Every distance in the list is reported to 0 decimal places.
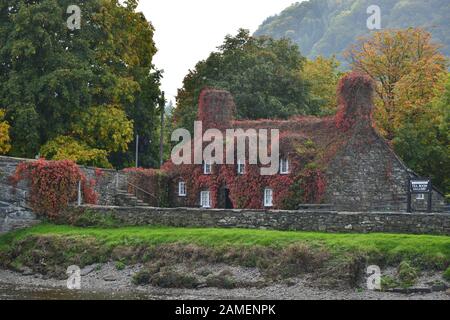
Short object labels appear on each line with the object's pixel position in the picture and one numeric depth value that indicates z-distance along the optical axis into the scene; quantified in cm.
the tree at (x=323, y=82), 7694
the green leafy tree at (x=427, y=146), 6675
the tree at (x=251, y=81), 7406
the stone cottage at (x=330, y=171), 5566
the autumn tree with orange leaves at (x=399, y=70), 6919
